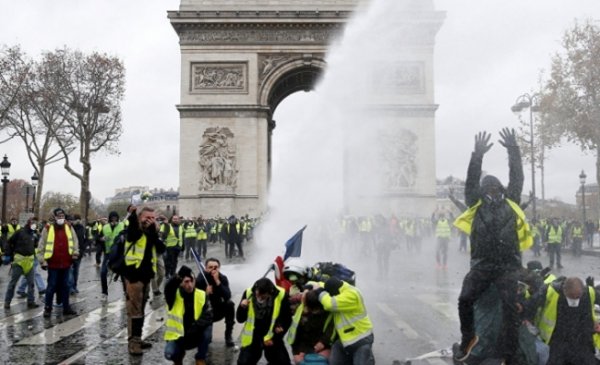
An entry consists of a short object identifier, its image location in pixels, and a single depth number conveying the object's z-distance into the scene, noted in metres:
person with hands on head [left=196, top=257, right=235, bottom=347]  6.58
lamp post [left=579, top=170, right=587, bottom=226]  31.21
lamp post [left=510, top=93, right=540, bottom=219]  25.75
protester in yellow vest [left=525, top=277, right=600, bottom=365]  5.51
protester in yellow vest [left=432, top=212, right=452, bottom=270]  16.52
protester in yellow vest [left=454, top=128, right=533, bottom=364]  5.38
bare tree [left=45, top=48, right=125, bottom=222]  35.47
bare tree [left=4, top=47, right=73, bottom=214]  33.59
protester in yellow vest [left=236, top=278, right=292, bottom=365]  5.42
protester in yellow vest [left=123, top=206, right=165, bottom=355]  7.10
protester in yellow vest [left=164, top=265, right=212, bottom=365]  5.89
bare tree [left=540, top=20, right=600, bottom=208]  31.38
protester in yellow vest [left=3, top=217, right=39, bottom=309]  10.97
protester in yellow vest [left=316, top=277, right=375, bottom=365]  5.05
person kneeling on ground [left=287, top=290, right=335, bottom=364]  5.21
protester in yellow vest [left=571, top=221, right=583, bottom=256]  22.94
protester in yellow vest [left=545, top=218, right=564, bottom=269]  17.72
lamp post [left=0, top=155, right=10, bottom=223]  25.09
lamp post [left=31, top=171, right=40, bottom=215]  30.73
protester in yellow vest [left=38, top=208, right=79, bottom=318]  9.77
